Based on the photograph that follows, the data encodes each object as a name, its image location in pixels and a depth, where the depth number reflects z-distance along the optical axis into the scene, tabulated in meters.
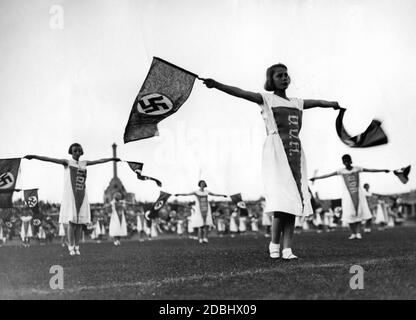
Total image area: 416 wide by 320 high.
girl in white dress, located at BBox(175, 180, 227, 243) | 15.17
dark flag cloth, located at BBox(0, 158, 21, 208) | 7.65
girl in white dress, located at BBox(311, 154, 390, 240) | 12.02
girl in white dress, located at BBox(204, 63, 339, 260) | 5.97
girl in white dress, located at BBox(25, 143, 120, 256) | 9.04
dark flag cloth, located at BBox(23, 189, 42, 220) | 10.29
